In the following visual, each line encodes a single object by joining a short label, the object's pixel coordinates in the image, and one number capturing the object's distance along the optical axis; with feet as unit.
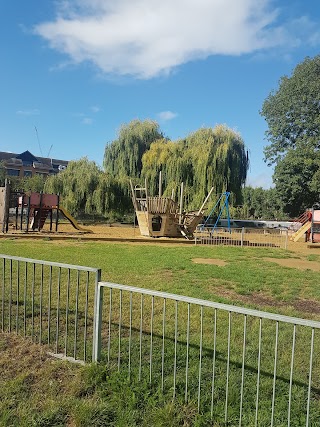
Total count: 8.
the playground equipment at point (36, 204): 66.90
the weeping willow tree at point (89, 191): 107.45
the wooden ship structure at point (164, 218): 69.97
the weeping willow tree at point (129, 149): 116.47
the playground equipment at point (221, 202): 93.54
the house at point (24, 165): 284.41
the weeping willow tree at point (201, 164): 99.66
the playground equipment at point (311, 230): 78.23
